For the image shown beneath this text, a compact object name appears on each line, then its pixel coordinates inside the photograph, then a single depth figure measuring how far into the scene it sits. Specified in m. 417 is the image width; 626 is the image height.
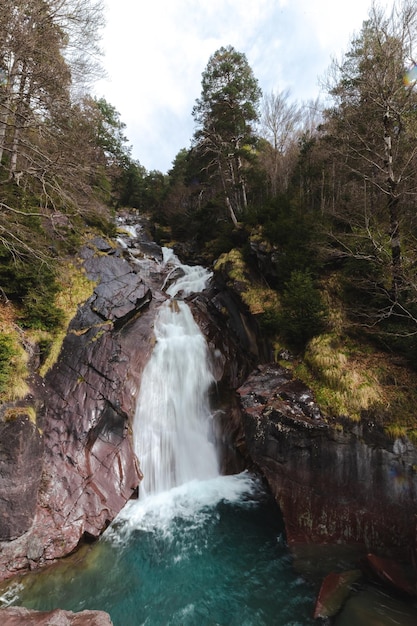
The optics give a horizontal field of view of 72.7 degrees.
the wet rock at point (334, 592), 5.54
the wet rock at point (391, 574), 5.66
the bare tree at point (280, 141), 20.48
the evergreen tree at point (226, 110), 16.84
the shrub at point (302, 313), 9.38
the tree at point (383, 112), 8.32
